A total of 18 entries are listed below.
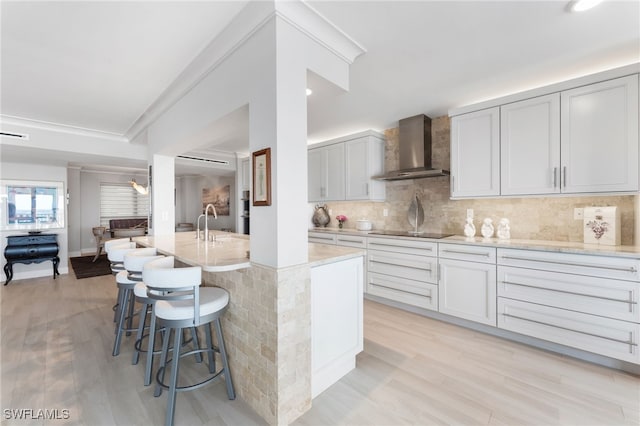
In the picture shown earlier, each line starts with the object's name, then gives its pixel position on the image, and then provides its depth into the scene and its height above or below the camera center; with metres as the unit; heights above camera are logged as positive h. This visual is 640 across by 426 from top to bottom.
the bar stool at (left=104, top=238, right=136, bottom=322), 2.69 -0.42
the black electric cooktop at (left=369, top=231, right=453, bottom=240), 3.39 -0.32
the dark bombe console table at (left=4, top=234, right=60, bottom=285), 4.86 -0.69
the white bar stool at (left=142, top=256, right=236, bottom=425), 1.65 -0.63
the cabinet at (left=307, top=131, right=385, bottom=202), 4.16 +0.72
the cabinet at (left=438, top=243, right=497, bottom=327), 2.80 -0.79
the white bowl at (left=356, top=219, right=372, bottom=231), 4.40 -0.23
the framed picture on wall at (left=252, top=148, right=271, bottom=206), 1.65 +0.22
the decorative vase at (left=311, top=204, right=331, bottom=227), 5.13 -0.11
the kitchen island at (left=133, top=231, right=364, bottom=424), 1.62 -0.77
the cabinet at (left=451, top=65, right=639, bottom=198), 2.30 +0.67
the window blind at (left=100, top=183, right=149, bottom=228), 8.41 +0.30
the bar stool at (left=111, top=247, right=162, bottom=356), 2.25 -0.59
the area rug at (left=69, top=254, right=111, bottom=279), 5.59 -1.27
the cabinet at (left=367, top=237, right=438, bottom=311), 3.21 -0.77
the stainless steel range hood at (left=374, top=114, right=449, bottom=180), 3.59 +0.85
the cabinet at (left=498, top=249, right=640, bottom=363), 2.14 -0.79
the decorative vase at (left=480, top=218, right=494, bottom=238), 3.26 -0.23
